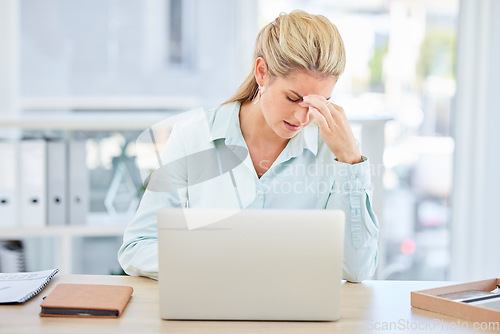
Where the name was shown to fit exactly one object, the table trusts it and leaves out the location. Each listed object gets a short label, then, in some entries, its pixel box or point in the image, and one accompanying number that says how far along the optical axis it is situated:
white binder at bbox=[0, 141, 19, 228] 4.07
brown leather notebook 2.98
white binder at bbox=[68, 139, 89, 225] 4.10
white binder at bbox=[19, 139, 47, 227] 4.08
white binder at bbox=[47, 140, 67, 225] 4.09
